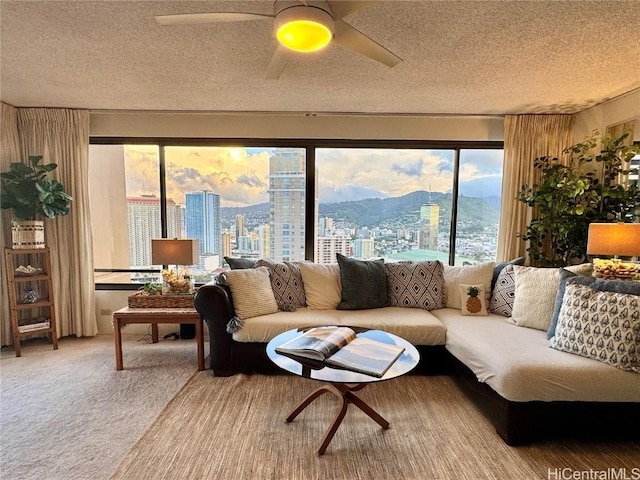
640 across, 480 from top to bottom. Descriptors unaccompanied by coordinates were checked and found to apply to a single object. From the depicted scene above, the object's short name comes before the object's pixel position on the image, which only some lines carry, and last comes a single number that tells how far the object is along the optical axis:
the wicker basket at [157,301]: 3.05
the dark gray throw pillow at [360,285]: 3.14
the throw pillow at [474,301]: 3.04
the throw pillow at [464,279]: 3.19
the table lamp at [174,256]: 3.18
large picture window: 3.87
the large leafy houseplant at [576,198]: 2.90
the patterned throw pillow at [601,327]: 1.93
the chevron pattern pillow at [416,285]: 3.22
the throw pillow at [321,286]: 3.17
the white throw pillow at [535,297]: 2.62
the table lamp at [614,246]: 2.43
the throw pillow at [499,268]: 3.20
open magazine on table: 1.84
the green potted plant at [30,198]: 3.15
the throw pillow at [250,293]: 2.84
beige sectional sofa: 1.94
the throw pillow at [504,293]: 2.98
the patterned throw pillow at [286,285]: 3.12
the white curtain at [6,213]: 3.33
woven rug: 1.75
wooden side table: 2.88
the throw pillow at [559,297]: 2.38
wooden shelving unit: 3.16
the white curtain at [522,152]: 3.60
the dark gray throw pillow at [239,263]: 3.23
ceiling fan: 1.44
